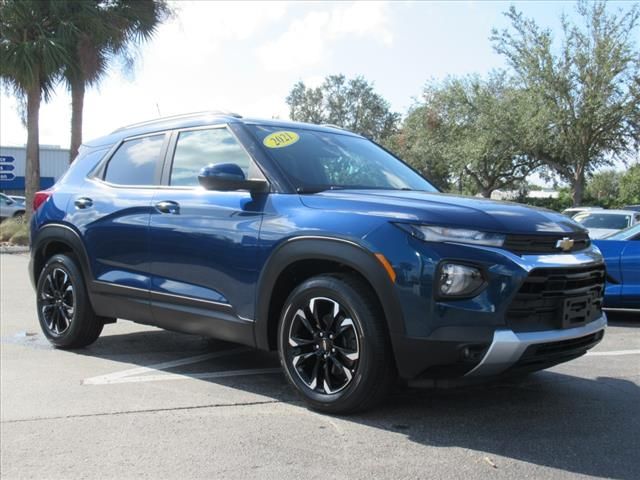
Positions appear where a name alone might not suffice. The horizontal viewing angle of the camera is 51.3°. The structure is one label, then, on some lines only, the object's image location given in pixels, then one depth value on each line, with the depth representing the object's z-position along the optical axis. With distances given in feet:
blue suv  11.44
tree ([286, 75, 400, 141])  255.09
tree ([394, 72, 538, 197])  92.02
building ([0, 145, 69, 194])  151.12
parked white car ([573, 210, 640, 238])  47.25
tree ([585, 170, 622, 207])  248.95
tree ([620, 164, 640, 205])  176.14
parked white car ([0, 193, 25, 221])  93.66
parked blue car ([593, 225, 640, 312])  25.22
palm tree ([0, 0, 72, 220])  60.49
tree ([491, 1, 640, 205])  77.46
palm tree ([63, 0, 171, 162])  62.59
